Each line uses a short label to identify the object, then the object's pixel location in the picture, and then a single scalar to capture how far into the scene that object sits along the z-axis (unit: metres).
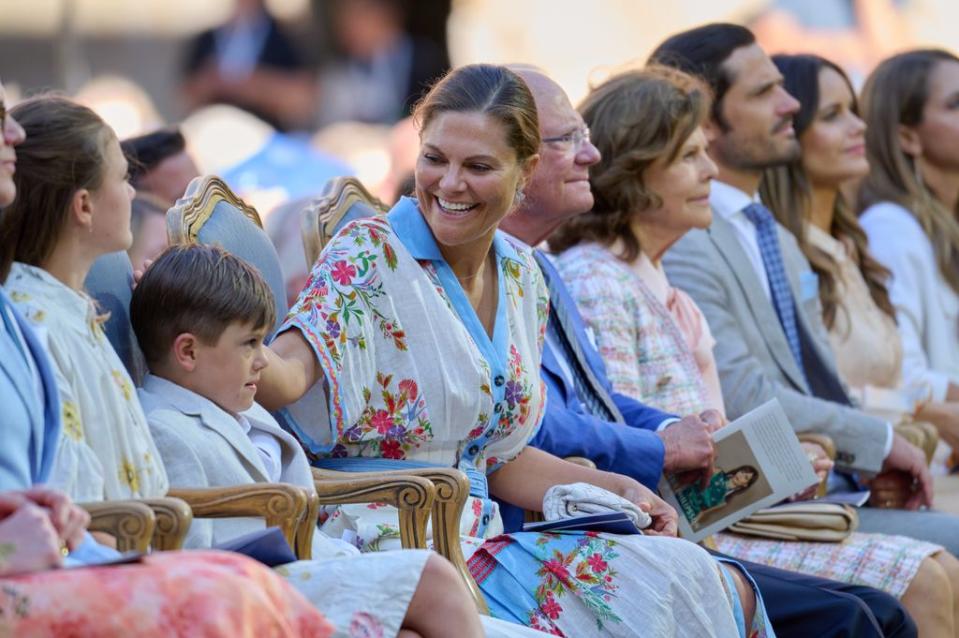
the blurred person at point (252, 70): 24.58
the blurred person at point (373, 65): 25.16
